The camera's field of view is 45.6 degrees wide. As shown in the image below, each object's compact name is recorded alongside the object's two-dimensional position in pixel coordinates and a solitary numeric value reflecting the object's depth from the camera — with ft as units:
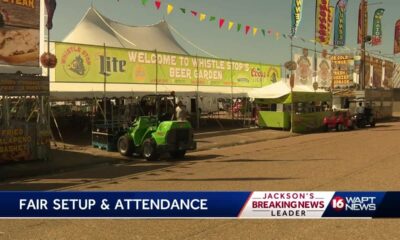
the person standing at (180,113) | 57.11
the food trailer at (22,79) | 43.96
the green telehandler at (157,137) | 47.14
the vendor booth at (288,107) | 88.69
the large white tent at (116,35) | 97.96
